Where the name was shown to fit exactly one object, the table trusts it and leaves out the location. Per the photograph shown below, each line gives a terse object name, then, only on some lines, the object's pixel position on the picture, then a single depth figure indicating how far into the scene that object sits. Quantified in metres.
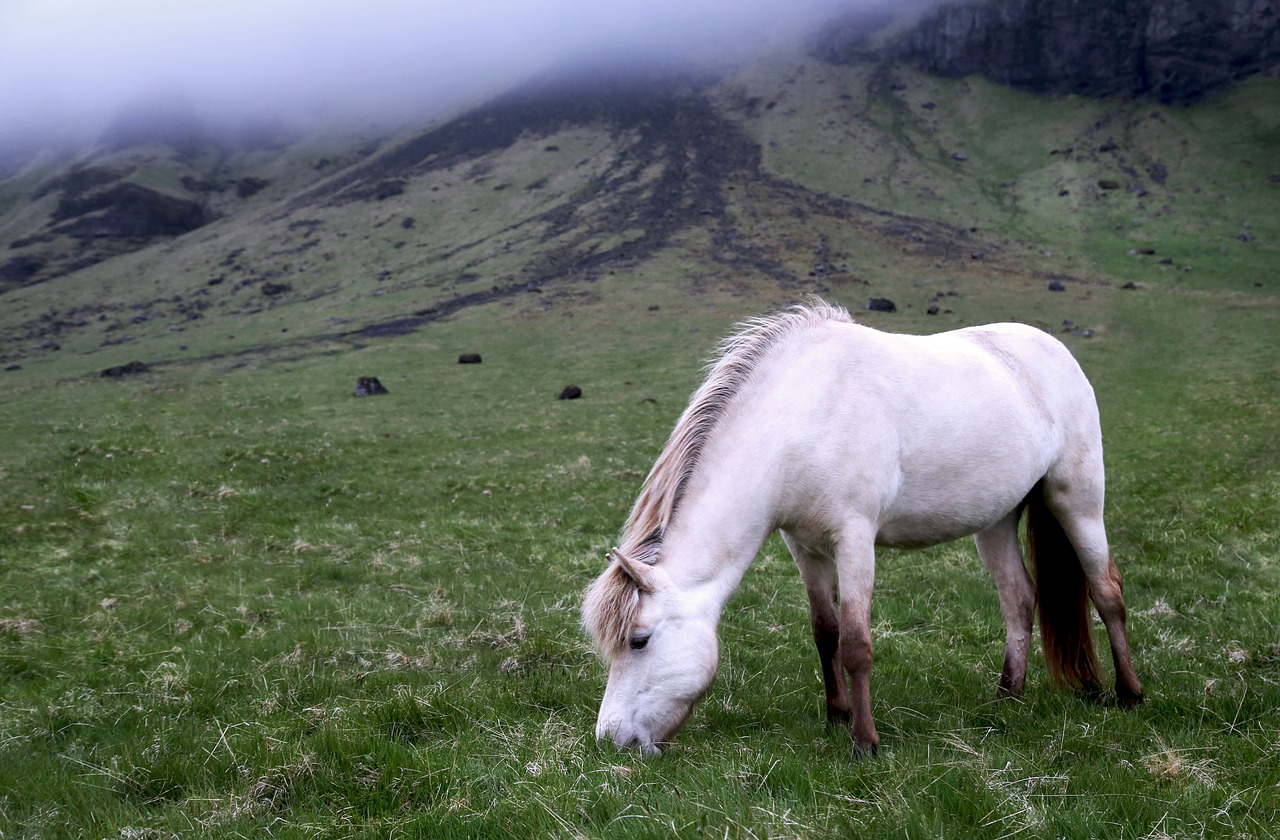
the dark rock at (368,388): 38.25
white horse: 5.16
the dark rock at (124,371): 48.00
